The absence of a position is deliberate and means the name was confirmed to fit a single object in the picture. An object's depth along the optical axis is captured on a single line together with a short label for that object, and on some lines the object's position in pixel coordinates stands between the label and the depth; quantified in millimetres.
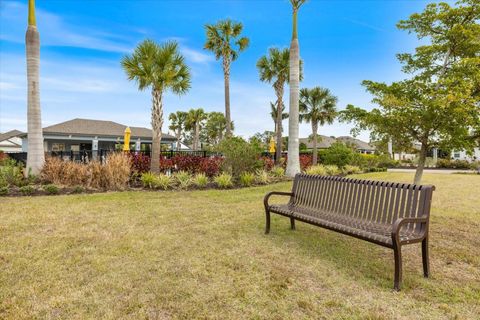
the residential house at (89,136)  26422
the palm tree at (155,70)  11253
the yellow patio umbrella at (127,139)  12453
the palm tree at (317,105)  25500
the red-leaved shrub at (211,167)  12805
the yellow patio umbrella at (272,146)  20725
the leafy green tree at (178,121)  48344
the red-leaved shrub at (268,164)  14447
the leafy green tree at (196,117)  42688
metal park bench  3334
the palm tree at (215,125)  49228
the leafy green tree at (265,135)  55744
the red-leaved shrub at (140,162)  11820
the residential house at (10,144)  41250
